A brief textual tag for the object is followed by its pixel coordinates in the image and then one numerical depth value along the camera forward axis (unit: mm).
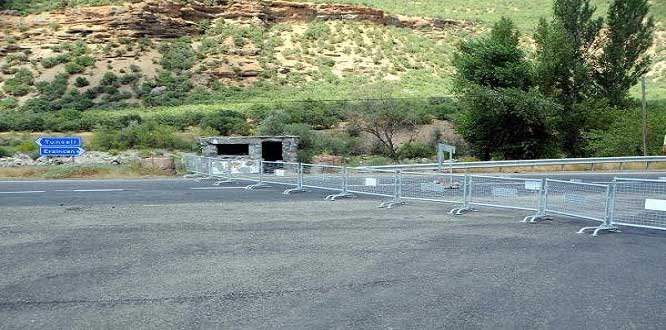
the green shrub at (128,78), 60253
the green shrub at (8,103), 55188
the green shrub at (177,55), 63906
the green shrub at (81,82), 59344
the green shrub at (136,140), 40250
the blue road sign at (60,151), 25567
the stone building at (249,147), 30609
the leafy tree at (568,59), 37938
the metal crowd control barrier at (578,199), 11516
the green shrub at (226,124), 44531
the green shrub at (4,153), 35381
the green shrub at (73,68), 61075
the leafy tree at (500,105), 33375
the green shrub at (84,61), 62250
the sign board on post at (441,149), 17608
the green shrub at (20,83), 58031
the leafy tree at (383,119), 41312
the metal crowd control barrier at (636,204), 11133
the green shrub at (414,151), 39281
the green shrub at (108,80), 59812
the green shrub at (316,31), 73938
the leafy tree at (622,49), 38906
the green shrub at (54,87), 57469
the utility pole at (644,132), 30945
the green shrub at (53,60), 62472
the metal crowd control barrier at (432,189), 14742
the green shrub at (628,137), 32469
